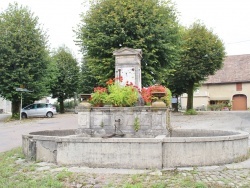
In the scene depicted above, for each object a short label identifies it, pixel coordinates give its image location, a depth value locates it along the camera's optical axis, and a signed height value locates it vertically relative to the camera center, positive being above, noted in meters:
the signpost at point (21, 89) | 22.60 +1.31
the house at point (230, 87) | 43.41 +2.51
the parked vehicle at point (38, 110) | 28.50 -0.44
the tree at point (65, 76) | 36.69 +3.65
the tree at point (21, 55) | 23.69 +4.28
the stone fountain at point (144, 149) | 6.63 -1.06
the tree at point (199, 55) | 26.88 +4.57
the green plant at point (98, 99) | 9.35 +0.20
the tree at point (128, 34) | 17.70 +4.45
